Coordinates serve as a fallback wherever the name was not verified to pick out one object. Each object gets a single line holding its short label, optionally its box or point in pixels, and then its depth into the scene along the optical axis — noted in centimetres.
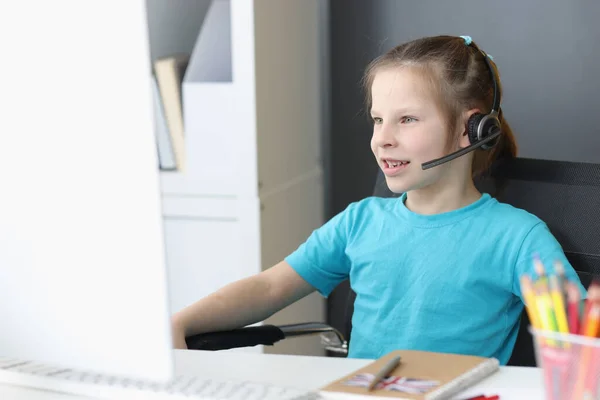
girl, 298
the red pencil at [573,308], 234
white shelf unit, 374
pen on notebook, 257
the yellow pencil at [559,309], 235
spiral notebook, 255
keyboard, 253
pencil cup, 234
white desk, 259
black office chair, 298
